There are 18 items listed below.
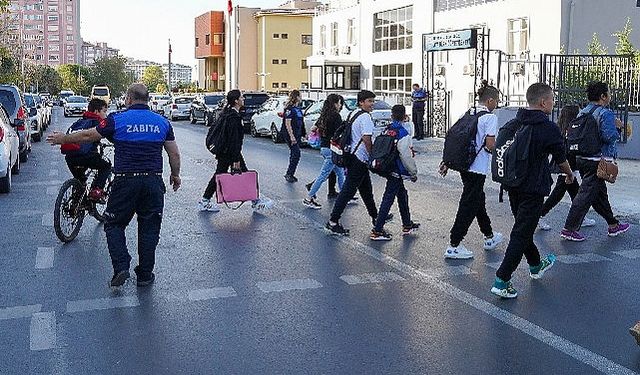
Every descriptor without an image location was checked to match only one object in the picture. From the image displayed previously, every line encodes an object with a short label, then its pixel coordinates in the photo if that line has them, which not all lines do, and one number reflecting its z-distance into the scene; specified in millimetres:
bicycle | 8852
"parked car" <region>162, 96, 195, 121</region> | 43531
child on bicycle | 9352
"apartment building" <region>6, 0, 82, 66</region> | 175250
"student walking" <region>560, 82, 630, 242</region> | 9023
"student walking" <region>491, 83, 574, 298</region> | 6484
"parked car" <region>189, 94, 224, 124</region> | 37994
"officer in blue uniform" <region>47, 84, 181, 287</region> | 6930
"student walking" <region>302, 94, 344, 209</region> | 10875
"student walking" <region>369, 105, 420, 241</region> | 8977
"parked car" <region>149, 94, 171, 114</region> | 49562
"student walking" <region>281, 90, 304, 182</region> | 14570
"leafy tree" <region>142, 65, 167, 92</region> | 128675
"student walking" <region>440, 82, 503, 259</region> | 7910
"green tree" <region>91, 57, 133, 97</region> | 109775
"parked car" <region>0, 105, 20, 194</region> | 12680
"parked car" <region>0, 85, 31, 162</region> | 18645
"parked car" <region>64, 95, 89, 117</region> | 53219
